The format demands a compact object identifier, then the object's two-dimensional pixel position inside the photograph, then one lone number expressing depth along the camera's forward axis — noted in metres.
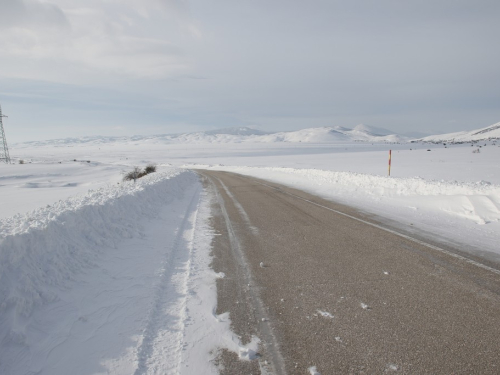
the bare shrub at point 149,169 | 29.33
